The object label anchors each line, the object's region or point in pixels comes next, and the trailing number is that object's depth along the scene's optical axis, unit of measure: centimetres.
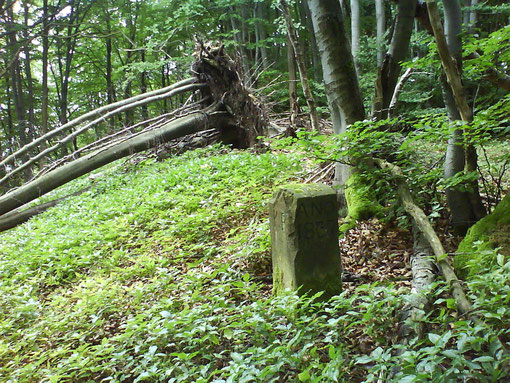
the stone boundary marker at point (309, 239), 277
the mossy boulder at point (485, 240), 241
